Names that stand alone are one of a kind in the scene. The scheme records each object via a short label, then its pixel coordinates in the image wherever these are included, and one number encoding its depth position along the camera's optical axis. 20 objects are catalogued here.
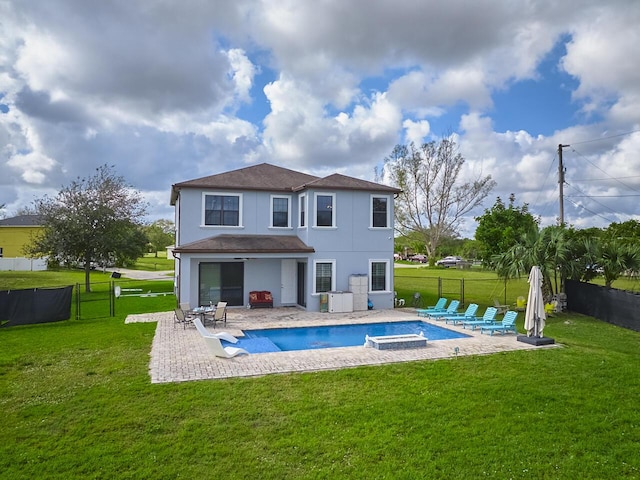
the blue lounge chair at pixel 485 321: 16.39
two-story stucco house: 20.17
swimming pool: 13.88
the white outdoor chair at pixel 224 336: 13.62
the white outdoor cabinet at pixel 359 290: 20.44
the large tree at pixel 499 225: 21.76
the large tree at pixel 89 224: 27.84
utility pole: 25.46
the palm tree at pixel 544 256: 18.75
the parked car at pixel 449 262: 57.97
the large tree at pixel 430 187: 53.02
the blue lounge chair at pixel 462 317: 17.39
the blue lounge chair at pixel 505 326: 15.25
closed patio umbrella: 13.12
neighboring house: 52.72
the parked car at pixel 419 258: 77.05
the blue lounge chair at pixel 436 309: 19.10
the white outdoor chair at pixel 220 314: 16.19
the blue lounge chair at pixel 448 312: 18.38
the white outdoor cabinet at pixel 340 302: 19.77
